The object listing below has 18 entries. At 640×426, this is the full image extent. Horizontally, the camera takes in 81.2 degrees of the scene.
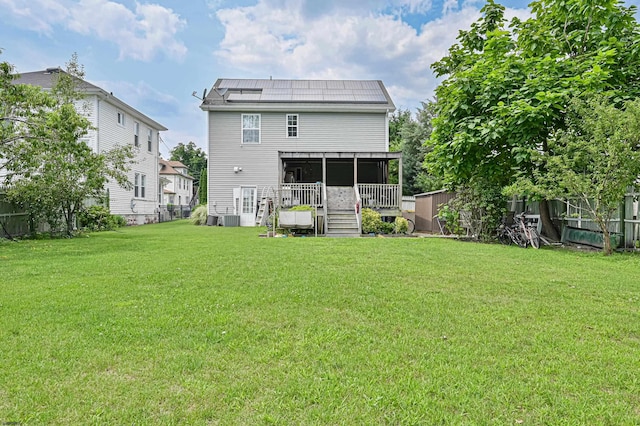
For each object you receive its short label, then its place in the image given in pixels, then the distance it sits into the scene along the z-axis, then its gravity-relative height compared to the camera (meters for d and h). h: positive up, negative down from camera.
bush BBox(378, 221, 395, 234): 13.82 -0.72
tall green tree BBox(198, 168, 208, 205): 30.45 +1.70
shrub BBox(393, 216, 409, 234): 13.85 -0.64
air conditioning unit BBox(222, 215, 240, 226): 18.94 -0.56
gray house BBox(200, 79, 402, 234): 19.31 +3.61
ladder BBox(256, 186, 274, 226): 16.95 +0.26
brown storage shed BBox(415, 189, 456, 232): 14.84 +0.03
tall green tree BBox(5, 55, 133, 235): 9.81 +1.25
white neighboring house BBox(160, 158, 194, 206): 44.28 +3.05
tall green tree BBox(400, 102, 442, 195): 27.94 +4.51
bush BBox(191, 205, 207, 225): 20.26 -0.38
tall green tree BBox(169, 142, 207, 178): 68.41 +10.16
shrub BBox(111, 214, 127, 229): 18.14 -0.60
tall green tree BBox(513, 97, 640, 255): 7.93 +1.11
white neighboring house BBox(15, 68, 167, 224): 18.28 +4.02
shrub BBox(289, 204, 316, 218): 13.12 +0.03
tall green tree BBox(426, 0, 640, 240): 9.26 +3.33
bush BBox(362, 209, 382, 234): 13.69 -0.52
